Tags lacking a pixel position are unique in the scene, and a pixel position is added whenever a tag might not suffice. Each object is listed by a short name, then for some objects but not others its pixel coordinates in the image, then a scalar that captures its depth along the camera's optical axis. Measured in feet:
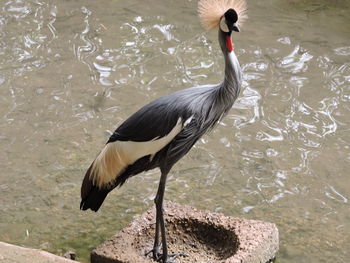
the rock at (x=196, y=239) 22.41
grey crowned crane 21.17
